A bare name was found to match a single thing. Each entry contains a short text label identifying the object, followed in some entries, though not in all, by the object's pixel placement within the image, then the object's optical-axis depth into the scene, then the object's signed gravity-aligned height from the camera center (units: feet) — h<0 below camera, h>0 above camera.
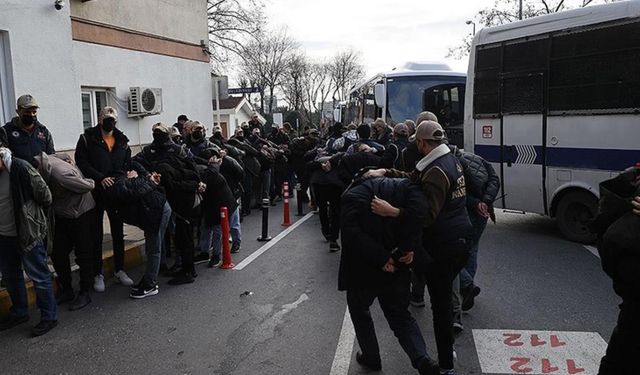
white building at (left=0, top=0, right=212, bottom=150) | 28.07 +4.67
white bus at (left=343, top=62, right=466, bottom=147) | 41.42 +1.97
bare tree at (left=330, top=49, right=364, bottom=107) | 216.54 +19.67
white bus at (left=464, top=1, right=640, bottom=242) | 23.50 +0.51
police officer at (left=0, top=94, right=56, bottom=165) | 18.04 -0.09
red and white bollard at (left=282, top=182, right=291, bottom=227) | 32.83 -5.23
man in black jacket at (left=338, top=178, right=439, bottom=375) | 11.72 -2.98
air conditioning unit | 39.24 +1.96
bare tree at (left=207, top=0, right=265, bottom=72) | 104.22 +19.13
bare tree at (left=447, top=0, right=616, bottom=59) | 101.86 +20.07
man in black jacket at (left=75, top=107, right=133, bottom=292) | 19.48 -1.19
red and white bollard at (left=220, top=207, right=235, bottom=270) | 22.75 -4.96
